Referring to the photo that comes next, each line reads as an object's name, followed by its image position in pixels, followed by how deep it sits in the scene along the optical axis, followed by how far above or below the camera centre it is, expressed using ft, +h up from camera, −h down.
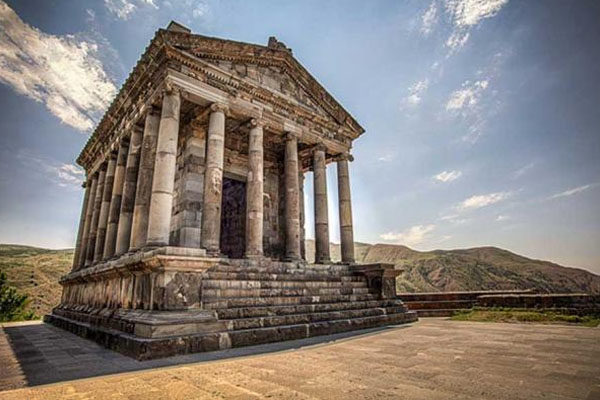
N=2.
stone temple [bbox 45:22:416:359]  20.59 +8.91
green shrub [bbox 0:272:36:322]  63.97 -3.60
